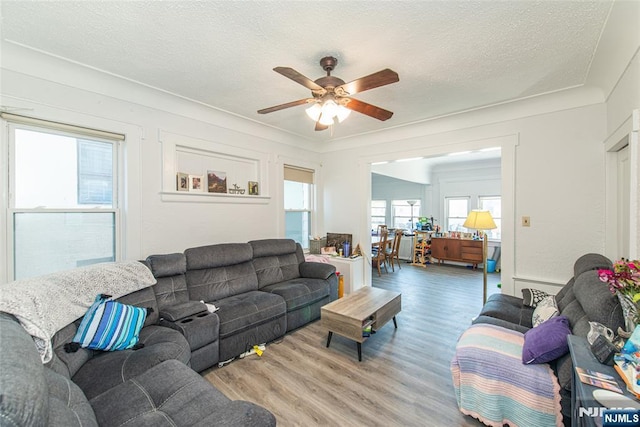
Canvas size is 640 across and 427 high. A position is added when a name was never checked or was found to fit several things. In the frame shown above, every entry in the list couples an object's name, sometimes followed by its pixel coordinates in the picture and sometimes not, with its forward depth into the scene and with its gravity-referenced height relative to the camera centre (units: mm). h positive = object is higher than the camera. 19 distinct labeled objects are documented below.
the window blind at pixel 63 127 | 2062 +752
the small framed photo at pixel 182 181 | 3082 +370
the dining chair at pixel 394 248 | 6367 -913
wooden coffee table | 2486 -1022
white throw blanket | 1432 -546
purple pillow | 1565 -810
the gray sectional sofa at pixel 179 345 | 998 -937
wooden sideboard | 6293 -954
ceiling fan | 1784 +917
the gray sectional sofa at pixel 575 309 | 1476 -703
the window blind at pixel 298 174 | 4465 +687
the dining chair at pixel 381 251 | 5895 -909
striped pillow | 1739 -798
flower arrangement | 1275 -361
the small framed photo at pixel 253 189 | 3857 +351
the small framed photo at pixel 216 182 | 3408 +410
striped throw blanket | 1517 -1076
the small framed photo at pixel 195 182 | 3204 +373
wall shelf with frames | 2979 +600
